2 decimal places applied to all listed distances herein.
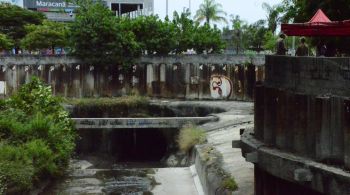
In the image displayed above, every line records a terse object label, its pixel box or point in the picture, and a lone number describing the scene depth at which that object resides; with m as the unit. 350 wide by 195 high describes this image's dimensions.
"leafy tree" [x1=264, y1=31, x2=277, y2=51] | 55.66
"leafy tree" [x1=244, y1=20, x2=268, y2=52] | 67.50
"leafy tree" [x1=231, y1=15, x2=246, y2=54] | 66.04
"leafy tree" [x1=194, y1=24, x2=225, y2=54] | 41.74
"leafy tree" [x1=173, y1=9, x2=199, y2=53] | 41.16
